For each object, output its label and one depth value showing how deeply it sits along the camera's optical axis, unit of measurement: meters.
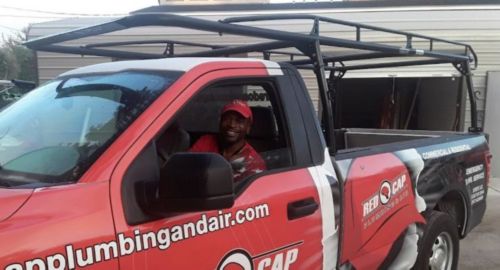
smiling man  2.91
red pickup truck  1.91
